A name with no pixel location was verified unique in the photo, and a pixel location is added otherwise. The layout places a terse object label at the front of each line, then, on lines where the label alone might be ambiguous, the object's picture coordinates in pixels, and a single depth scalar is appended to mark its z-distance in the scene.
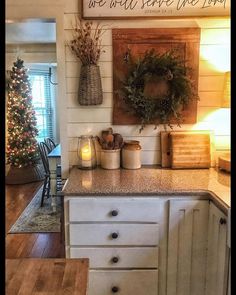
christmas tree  3.54
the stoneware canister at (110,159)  1.77
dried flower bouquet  1.74
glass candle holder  1.80
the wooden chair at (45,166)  3.20
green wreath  1.73
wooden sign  1.71
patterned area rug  2.74
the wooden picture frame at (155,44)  1.76
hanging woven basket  1.73
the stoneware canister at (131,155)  1.78
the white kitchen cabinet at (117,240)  1.49
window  4.59
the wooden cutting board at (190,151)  1.81
